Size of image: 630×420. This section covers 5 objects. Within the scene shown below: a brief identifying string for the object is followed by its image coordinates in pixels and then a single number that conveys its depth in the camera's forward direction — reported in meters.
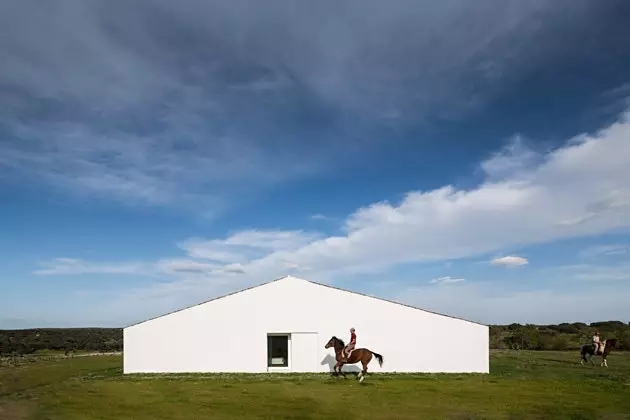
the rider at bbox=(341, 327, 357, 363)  21.33
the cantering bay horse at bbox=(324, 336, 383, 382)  21.17
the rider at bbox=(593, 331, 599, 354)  27.50
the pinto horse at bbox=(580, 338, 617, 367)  26.86
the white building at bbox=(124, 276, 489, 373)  25.64
